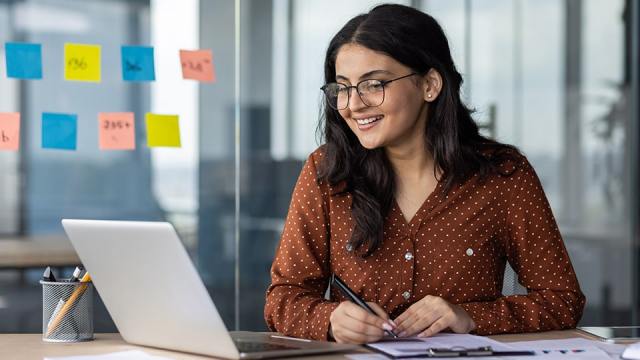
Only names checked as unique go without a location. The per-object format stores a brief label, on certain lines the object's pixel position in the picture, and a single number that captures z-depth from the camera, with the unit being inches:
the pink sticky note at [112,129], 148.1
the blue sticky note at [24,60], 138.5
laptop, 59.3
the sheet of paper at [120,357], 62.6
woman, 80.7
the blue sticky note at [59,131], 145.0
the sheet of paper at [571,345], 64.9
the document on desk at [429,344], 62.2
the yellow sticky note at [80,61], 143.6
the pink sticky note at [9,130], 135.6
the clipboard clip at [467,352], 61.1
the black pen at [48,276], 70.9
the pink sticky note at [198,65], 148.3
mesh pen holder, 69.7
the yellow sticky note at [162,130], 149.4
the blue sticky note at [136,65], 145.9
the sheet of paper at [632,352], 60.5
